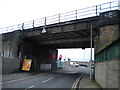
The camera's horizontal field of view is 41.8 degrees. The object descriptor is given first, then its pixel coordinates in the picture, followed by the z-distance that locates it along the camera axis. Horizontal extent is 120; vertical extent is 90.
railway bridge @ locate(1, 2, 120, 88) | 10.55
